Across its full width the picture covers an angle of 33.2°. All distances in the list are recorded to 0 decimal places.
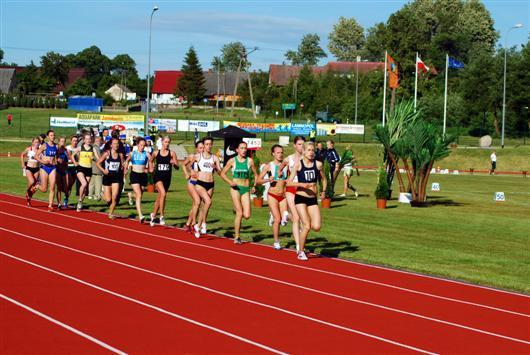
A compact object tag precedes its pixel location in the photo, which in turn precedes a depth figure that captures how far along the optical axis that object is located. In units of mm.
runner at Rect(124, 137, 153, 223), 20406
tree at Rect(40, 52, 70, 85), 149750
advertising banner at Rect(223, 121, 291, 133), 74875
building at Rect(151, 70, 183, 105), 159750
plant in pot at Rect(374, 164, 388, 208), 27734
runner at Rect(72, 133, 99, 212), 23578
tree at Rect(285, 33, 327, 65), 175000
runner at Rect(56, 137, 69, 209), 23469
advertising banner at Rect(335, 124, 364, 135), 77062
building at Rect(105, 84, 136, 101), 151150
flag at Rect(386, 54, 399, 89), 60594
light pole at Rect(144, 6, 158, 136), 59656
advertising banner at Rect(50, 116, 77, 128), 73225
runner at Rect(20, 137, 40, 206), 23625
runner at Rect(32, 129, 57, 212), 23000
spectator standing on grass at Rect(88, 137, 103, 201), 26455
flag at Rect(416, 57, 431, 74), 59109
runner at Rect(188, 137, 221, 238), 18141
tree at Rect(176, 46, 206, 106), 127812
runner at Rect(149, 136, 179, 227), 19625
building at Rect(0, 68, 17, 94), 147875
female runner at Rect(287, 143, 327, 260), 15078
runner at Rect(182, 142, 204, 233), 18259
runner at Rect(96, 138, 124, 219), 21219
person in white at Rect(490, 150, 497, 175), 60209
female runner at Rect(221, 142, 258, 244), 17234
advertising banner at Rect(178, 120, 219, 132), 74375
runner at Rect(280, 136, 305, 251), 15570
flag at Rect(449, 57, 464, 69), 61234
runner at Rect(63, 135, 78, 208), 24172
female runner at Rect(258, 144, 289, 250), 17094
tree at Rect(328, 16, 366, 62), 164625
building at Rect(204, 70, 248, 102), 151375
